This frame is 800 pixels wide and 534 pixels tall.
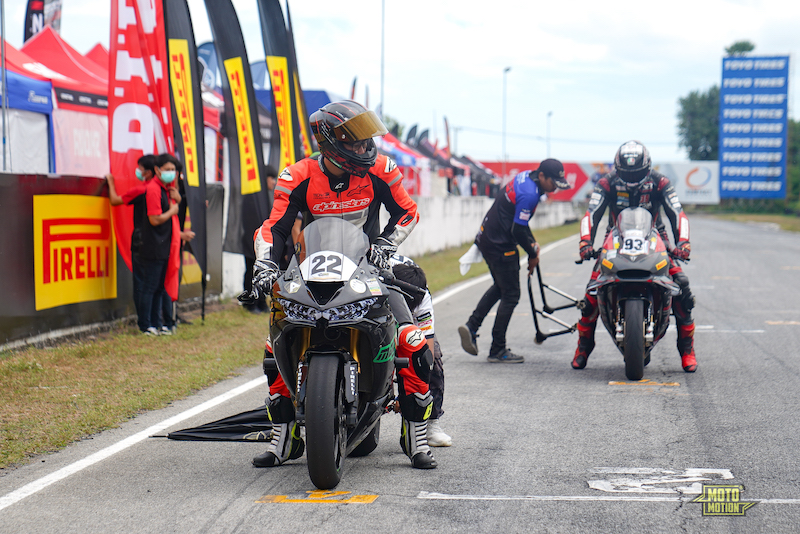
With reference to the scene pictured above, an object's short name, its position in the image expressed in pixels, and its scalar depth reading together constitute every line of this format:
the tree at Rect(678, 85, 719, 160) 115.19
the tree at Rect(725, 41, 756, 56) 101.31
